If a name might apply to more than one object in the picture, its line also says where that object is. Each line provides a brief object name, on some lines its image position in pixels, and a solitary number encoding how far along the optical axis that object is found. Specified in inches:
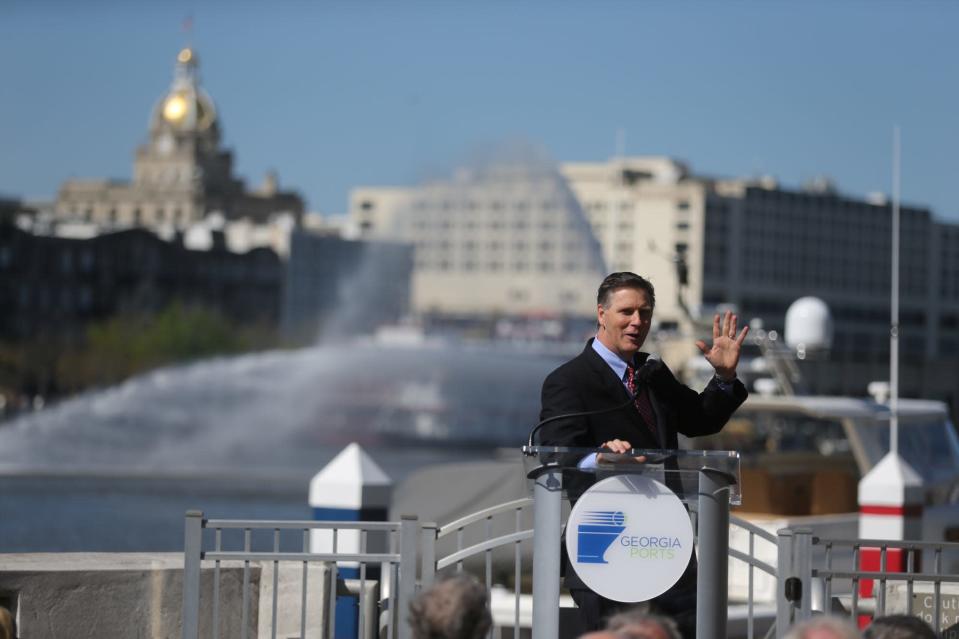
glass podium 486.7
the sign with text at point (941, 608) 657.4
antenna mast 1385.9
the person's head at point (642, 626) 395.5
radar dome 1499.4
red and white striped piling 1130.6
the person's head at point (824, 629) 378.0
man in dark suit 511.1
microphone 505.1
